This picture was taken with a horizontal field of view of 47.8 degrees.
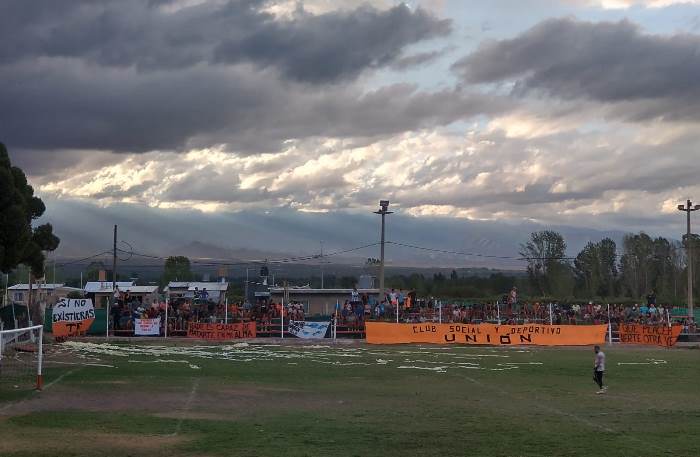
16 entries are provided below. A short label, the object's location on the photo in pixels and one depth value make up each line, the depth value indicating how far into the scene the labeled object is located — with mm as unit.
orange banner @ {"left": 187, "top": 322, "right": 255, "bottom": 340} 49219
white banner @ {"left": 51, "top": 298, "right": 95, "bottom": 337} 44906
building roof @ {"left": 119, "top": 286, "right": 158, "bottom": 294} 87900
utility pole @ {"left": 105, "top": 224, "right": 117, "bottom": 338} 69169
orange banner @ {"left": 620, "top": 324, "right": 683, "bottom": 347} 48062
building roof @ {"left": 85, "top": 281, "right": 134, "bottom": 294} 80906
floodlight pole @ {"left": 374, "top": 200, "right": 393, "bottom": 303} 56812
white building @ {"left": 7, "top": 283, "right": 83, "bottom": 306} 84188
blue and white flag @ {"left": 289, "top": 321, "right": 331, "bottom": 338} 50031
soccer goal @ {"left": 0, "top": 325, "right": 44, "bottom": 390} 24266
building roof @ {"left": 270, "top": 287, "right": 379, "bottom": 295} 72488
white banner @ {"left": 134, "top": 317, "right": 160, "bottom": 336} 49000
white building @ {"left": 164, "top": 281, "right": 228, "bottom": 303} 85562
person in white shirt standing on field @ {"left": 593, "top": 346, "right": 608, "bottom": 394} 25250
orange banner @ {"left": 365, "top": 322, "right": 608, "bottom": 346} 47281
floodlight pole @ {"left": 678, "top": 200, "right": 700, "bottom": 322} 57378
